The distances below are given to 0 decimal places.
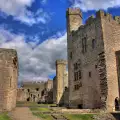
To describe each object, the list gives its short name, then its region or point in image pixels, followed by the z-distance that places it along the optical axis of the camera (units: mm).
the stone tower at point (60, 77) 38834
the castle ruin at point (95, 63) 21725
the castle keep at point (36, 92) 42654
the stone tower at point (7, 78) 16222
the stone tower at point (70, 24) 28038
